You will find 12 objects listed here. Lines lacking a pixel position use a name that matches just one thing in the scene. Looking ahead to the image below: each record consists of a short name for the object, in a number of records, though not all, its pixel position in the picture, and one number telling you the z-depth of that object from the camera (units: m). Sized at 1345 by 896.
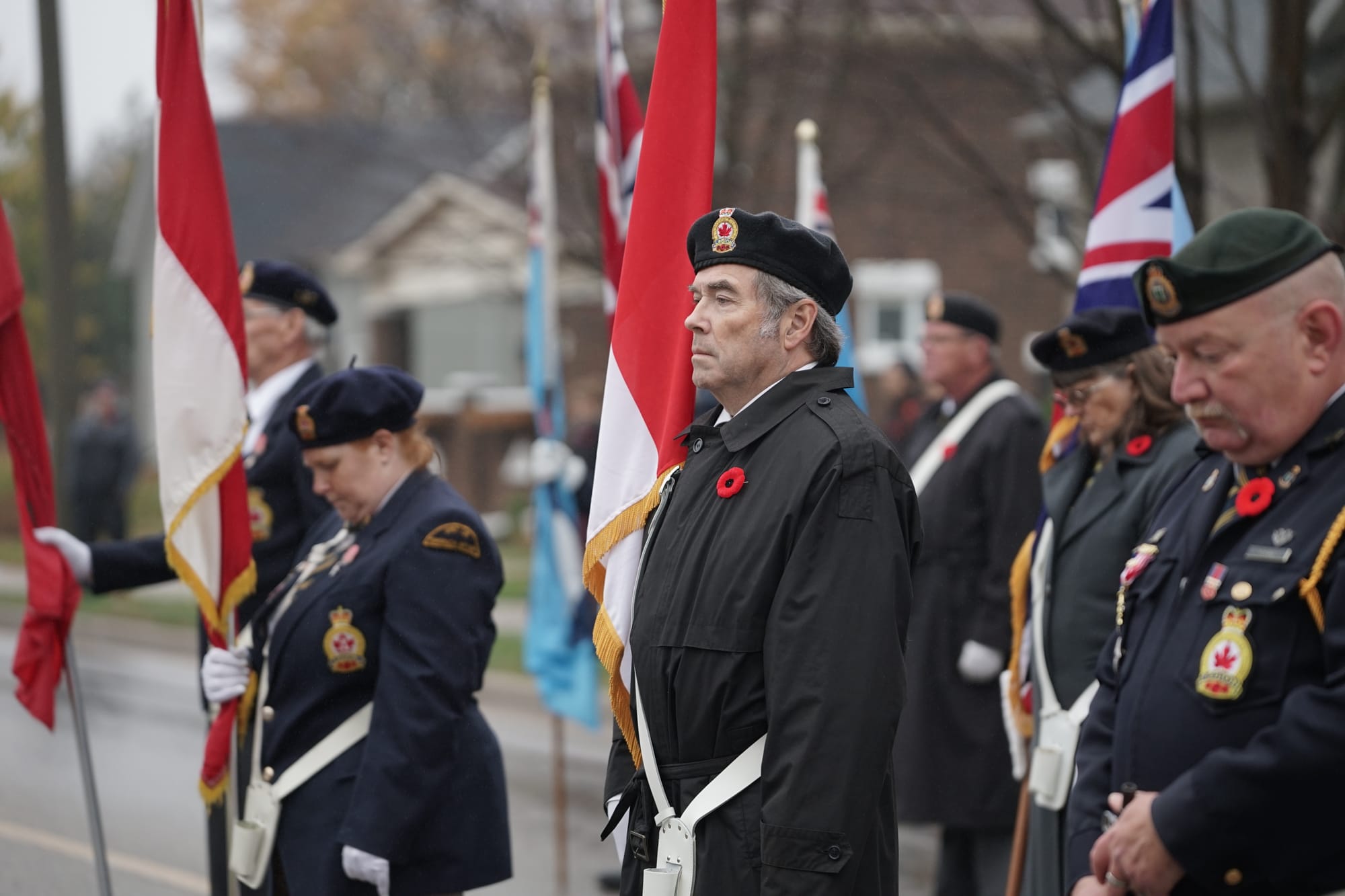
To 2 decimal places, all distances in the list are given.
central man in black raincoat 5.73
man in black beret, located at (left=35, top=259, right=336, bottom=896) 10.11
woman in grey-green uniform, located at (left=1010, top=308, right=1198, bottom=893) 8.63
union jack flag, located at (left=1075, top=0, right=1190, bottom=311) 10.09
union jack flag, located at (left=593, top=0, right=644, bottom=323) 11.59
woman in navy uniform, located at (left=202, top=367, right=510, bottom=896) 7.75
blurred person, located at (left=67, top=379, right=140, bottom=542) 36.34
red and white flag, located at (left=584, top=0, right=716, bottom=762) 7.33
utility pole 26.97
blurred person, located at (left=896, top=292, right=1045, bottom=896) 10.97
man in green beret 4.78
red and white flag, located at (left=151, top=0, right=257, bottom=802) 8.85
